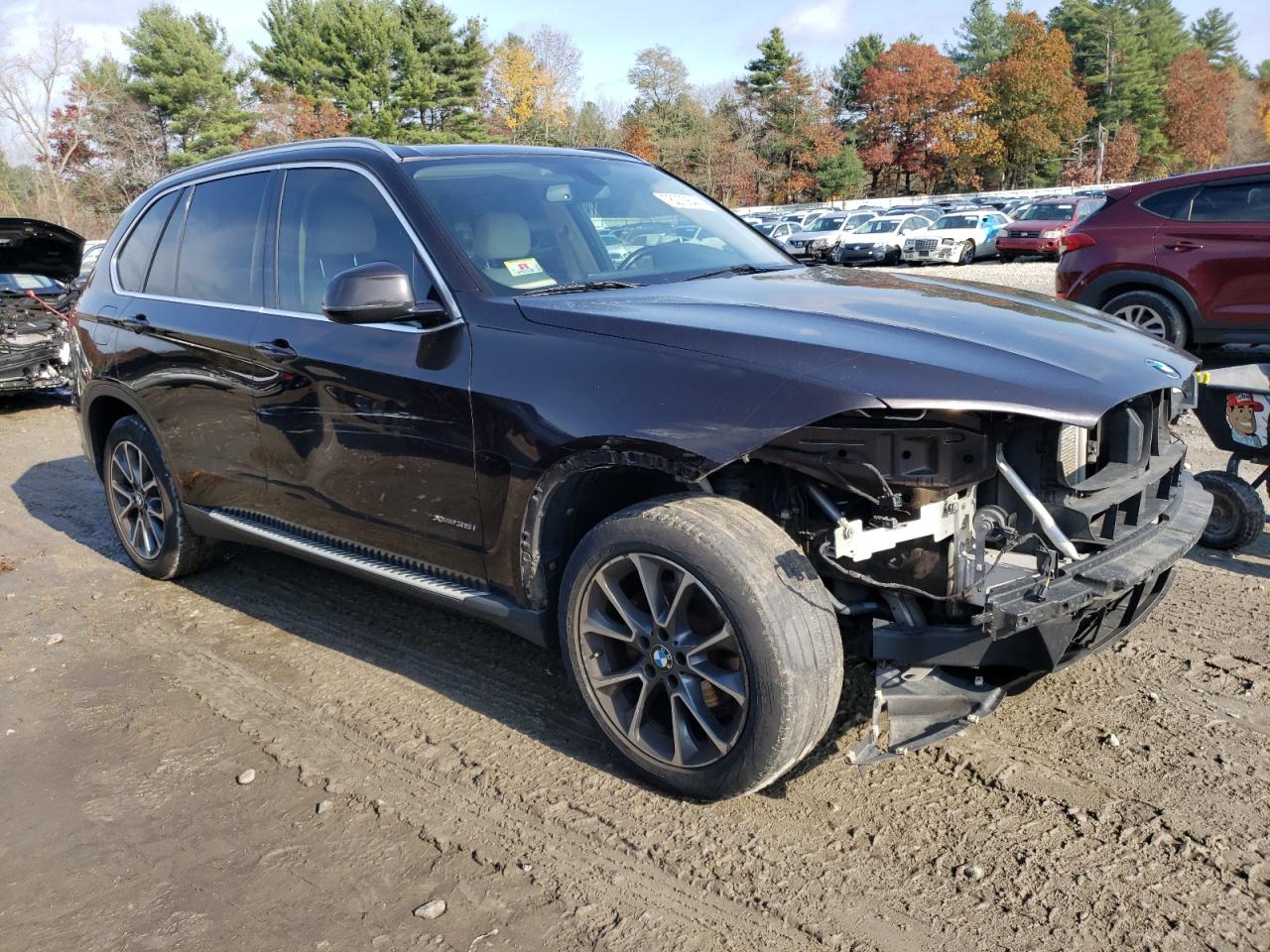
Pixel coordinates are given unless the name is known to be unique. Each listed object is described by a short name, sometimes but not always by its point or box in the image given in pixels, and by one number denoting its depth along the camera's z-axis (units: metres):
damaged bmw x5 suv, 2.53
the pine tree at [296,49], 51.94
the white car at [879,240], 27.50
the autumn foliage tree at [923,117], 62.91
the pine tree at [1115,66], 71.62
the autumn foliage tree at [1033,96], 63.22
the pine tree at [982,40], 73.00
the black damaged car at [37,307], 9.82
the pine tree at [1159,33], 78.94
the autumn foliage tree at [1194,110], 76.81
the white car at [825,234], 29.16
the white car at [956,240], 26.47
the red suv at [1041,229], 24.42
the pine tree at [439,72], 52.53
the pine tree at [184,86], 49.50
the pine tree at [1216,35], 95.99
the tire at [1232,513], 4.57
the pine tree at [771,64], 62.91
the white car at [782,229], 32.72
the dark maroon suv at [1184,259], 8.26
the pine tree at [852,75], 68.00
